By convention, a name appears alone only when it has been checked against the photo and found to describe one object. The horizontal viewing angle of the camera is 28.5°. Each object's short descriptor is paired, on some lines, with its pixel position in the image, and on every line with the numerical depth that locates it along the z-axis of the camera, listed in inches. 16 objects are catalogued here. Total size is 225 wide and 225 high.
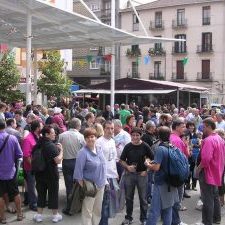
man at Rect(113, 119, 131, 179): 319.3
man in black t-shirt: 280.1
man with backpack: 242.8
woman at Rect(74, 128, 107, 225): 247.8
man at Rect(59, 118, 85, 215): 311.4
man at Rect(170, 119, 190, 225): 292.8
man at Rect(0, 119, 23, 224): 278.8
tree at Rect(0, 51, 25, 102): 810.2
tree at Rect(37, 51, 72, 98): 1302.9
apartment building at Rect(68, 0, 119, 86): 2182.6
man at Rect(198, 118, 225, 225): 276.7
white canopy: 499.5
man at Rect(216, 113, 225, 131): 471.8
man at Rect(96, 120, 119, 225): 279.1
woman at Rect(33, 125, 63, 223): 280.8
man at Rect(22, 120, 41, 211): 305.6
